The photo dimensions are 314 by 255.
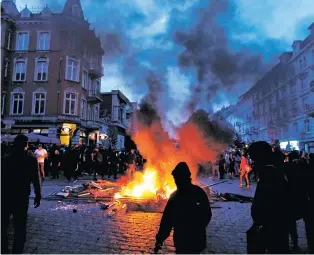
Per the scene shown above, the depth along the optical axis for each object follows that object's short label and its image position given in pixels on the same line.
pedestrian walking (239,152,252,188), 11.79
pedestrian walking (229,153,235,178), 17.25
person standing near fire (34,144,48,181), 11.91
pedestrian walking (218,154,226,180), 16.38
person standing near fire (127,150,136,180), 15.77
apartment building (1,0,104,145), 26.44
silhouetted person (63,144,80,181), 14.06
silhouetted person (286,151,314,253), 3.72
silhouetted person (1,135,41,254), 3.64
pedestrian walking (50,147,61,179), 14.97
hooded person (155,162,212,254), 2.72
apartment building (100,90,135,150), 39.22
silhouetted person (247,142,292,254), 2.83
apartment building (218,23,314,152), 24.02
